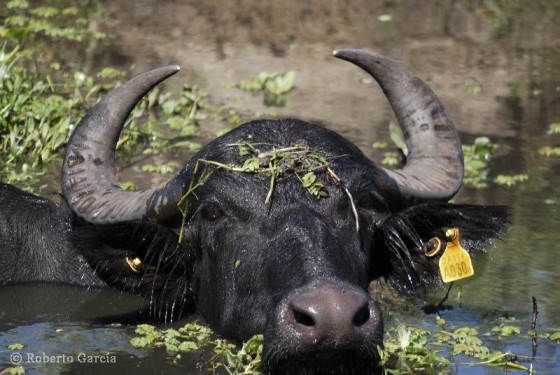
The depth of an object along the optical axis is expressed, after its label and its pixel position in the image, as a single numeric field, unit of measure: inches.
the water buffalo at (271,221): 446.0
